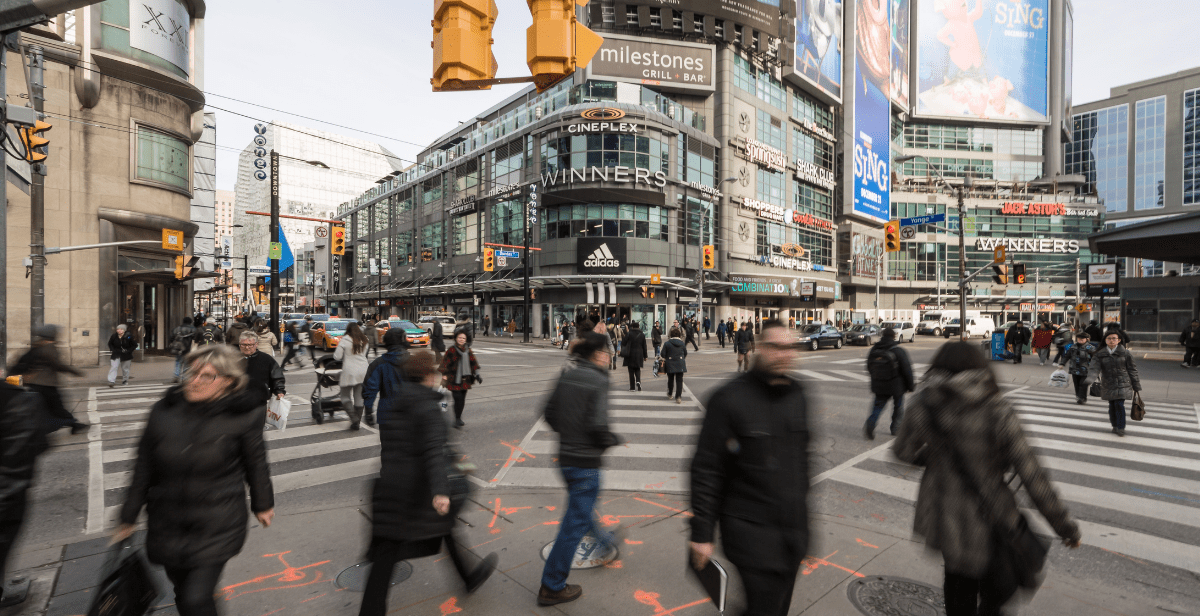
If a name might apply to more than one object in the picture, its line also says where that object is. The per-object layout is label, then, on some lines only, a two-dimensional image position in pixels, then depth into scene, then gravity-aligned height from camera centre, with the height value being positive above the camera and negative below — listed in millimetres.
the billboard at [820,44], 50562 +25102
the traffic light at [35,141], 11773 +3482
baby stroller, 9305 -1557
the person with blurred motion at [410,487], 3023 -1018
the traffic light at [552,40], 4625 +2214
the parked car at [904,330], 37028 -1711
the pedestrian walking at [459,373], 8781 -1112
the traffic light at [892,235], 21891 +2795
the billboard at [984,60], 70875 +32287
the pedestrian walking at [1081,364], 11523 -1235
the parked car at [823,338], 29544 -1784
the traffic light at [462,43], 4688 +2240
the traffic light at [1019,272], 20656 +1258
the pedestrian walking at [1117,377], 8266 -1074
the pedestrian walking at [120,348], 13586 -1126
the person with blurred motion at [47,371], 4418 -560
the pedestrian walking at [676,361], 11695 -1201
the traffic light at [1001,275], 19938 +1109
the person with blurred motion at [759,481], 2400 -778
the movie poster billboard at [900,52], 66312 +31000
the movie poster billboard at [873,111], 57875 +21130
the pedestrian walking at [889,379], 8242 -1101
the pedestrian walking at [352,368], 8648 -1015
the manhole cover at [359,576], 3809 -1934
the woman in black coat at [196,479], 2539 -825
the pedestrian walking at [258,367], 6727 -800
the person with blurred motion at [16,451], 2895 -795
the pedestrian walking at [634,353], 13047 -1155
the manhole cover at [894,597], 3529 -1934
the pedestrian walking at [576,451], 3549 -989
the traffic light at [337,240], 24234 +2764
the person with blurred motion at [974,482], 2496 -815
